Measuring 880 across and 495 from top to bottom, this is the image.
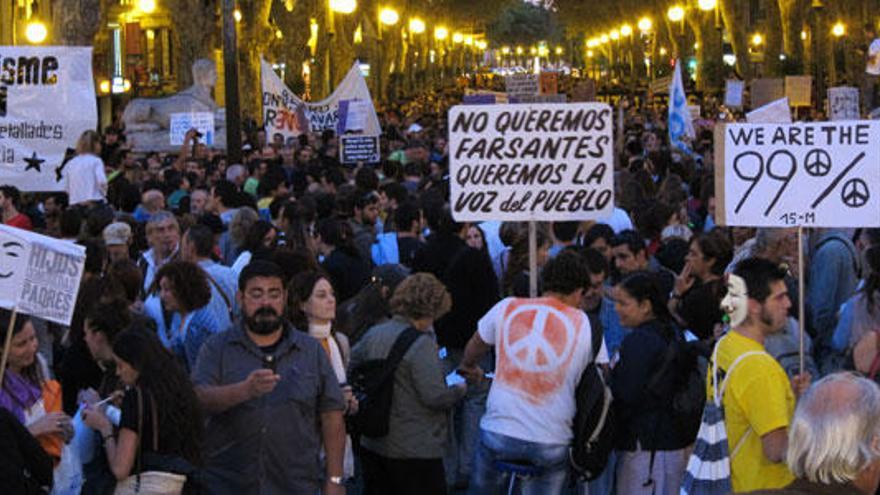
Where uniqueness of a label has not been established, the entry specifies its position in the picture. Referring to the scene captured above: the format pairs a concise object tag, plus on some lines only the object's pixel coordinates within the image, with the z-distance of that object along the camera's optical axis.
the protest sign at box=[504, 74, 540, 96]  23.53
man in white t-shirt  7.20
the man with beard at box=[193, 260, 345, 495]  6.84
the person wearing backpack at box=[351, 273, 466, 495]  7.70
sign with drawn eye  6.69
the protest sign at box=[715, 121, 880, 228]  7.55
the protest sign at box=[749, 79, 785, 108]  28.97
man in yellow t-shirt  6.04
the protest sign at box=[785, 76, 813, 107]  29.92
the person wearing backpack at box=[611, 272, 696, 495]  7.29
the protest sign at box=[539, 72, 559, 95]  30.33
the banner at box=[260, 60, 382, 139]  23.25
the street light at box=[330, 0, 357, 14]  38.25
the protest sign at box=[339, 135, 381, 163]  20.80
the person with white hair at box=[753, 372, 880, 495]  4.39
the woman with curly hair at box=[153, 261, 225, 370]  8.29
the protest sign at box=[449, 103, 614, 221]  8.25
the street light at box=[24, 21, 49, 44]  31.95
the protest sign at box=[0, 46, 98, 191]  14.36
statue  25.73
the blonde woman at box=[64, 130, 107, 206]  14.89
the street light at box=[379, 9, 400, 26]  55.66
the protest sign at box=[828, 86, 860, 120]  25.94
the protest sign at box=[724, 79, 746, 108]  32.16
